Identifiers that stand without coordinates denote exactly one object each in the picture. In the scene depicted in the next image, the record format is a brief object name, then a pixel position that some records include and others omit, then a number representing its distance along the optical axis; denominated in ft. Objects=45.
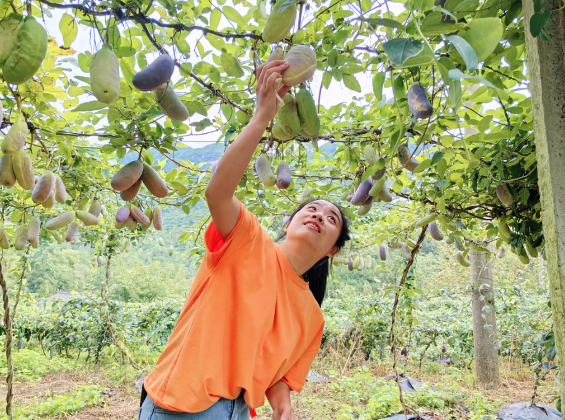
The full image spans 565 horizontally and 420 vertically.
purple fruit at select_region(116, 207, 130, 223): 5.54
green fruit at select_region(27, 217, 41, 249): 7.57
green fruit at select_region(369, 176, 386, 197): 4.82
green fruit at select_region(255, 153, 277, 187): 4.32
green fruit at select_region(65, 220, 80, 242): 7.18
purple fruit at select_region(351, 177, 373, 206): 5.10
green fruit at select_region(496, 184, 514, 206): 4.88
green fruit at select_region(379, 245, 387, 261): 13.04
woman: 2.80
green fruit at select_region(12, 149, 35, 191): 3.56
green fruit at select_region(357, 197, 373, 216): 5.54
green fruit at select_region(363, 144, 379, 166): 4.70
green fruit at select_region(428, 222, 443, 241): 8.03
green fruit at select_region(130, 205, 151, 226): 5.74
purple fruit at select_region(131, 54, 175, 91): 2.44
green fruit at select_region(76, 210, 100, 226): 6.54
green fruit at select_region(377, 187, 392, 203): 5.06
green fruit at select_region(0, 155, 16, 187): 3.56
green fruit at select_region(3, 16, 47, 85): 2.12
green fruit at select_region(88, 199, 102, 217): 6.90
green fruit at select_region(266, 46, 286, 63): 2.57
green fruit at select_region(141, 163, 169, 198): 4.20
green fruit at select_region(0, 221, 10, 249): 7.11
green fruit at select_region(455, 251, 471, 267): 9.46
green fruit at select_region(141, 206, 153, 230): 6.56
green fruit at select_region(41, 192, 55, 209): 5.12
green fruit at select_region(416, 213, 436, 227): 6.73
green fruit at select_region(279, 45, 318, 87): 2.39
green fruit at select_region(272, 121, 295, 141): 3.18
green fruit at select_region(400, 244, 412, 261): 10.43
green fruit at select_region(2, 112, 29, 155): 3.25
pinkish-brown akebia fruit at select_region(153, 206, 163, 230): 6.68
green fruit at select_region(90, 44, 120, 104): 2.31
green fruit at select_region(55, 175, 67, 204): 5.24
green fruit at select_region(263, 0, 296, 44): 2.38
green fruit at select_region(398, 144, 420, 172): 4.65
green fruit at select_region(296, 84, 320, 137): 2.88
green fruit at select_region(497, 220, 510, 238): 6.01
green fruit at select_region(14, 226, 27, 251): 7.83
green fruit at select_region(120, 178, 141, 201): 4.13
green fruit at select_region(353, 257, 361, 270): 14.88
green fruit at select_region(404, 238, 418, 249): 10.93
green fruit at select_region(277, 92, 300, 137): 2.86
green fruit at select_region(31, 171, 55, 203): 4.75
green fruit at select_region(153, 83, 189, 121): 2.92
